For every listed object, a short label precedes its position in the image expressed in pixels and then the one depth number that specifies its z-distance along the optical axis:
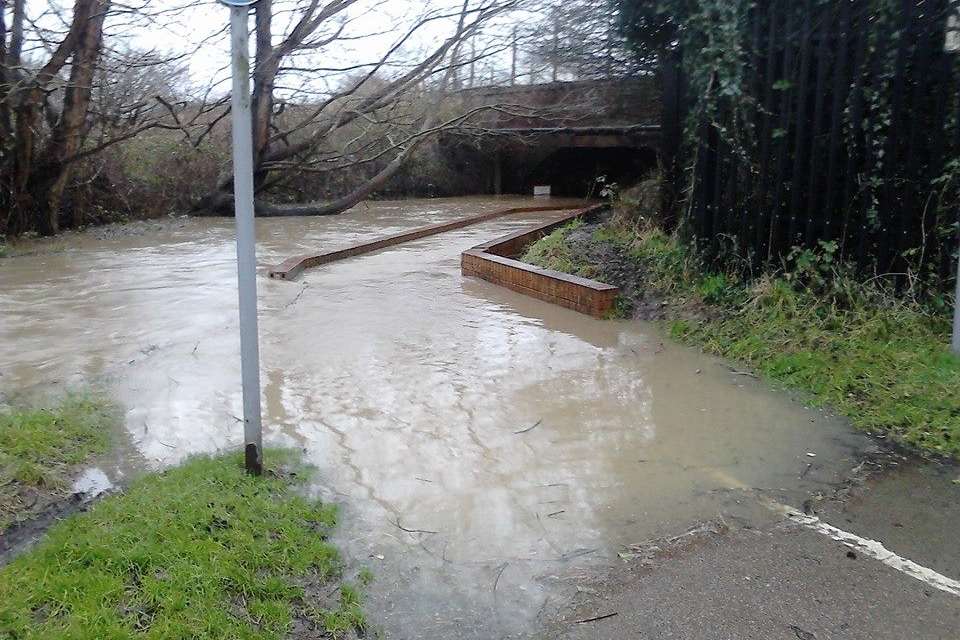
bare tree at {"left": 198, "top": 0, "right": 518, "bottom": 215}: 16.70
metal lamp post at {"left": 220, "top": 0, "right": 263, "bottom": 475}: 3.86
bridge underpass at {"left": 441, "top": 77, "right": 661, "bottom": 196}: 14.41
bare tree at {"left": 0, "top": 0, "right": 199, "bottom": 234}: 14.21
